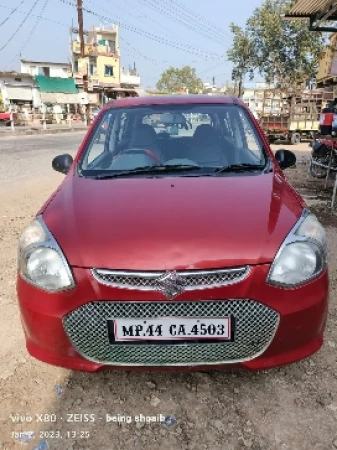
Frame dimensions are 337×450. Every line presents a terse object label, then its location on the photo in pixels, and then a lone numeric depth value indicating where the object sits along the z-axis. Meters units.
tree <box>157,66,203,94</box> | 92.94
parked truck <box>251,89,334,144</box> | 16.39
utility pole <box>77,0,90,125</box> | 27.28
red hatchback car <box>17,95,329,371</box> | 1.79
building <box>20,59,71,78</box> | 53.31
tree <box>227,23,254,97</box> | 35.27
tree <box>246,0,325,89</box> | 32.75
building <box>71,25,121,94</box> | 51.33
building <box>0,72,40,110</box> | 39.00
